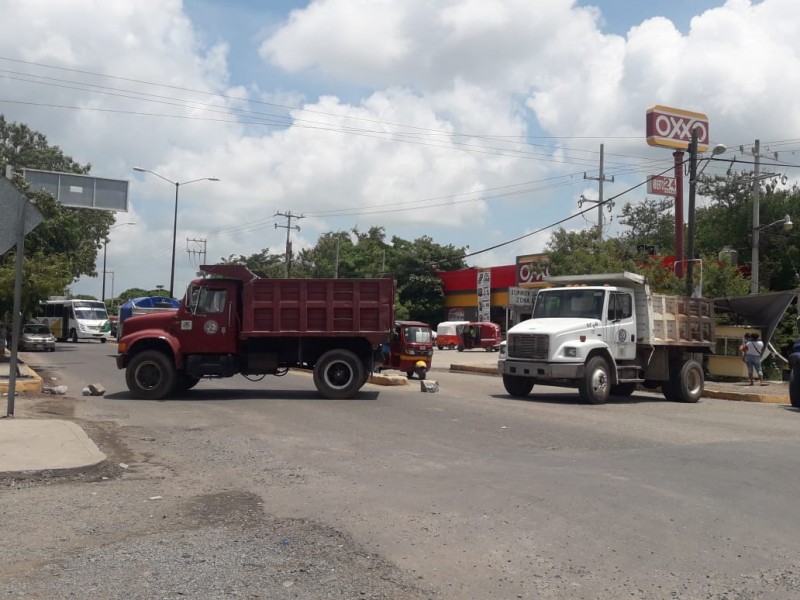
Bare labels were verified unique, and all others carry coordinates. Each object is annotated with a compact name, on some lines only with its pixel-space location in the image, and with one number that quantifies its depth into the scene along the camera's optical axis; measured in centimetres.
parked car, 3903
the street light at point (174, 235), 4850
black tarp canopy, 2228
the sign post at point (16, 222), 1135
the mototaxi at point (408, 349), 2411
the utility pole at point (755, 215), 3571
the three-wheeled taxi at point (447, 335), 5328
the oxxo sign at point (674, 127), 3303
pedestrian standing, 2152
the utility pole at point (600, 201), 4400
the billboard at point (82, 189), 3469
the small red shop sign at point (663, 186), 3431
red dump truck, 1589
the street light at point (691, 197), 2336
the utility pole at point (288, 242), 5642
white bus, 5200
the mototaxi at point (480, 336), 4938
